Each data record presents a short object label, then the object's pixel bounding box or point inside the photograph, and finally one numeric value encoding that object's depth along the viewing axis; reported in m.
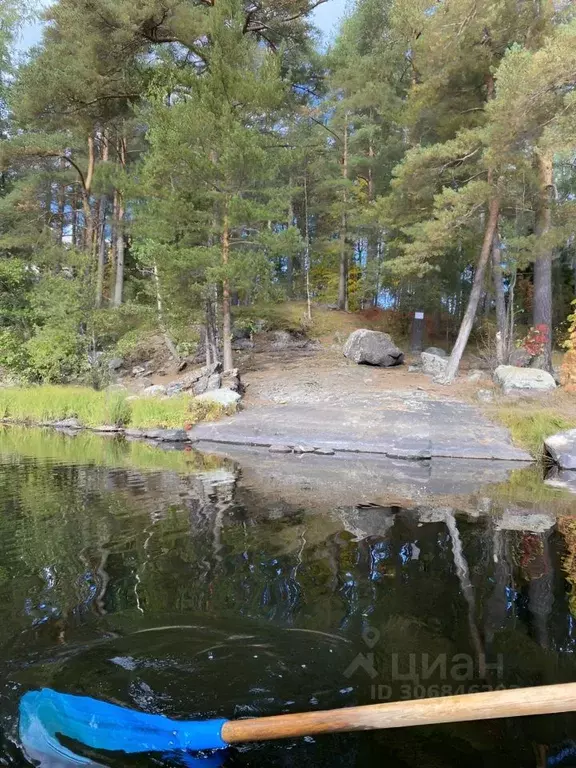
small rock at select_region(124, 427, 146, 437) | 11.84
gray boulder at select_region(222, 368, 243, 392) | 13.25
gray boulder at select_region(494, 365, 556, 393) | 11.73
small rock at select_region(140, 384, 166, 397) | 13.78
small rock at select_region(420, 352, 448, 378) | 15.00
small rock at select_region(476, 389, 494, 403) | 11.49
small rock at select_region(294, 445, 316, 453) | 9.76
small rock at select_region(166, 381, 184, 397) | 13.73
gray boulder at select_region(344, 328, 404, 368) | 16.09
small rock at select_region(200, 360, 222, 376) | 14.20
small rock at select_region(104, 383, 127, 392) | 14.12
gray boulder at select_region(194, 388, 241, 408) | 11.94
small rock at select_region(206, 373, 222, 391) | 13.24
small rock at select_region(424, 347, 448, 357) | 17.80
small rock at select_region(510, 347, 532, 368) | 13.79
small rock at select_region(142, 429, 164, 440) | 11.40
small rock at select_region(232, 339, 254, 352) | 18.52
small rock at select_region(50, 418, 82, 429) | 12.91
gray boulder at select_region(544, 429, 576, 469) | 8.20
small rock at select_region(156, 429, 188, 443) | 11.16
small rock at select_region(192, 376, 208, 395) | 13.33
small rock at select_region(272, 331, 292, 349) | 19.15
